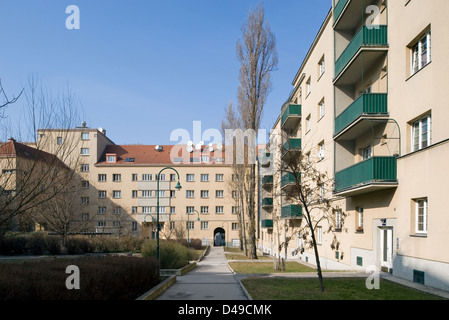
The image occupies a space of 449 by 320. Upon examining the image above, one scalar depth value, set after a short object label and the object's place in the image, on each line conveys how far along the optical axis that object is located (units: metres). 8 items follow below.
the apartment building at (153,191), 65.56
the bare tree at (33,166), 9.52
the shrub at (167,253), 19.94
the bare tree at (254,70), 31.08
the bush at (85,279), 7.46
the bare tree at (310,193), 11.77
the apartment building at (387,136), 12.87
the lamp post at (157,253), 18.51
